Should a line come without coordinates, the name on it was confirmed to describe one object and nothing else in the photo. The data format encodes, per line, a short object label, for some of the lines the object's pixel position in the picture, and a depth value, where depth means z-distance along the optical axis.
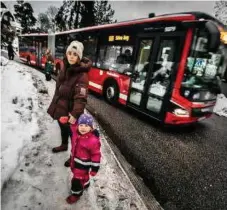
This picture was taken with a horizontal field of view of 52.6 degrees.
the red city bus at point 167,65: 5.36
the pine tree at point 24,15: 56.78
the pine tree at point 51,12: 47.31
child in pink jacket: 2.55
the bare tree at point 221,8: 17.72
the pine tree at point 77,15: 28.98
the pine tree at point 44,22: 49.56
